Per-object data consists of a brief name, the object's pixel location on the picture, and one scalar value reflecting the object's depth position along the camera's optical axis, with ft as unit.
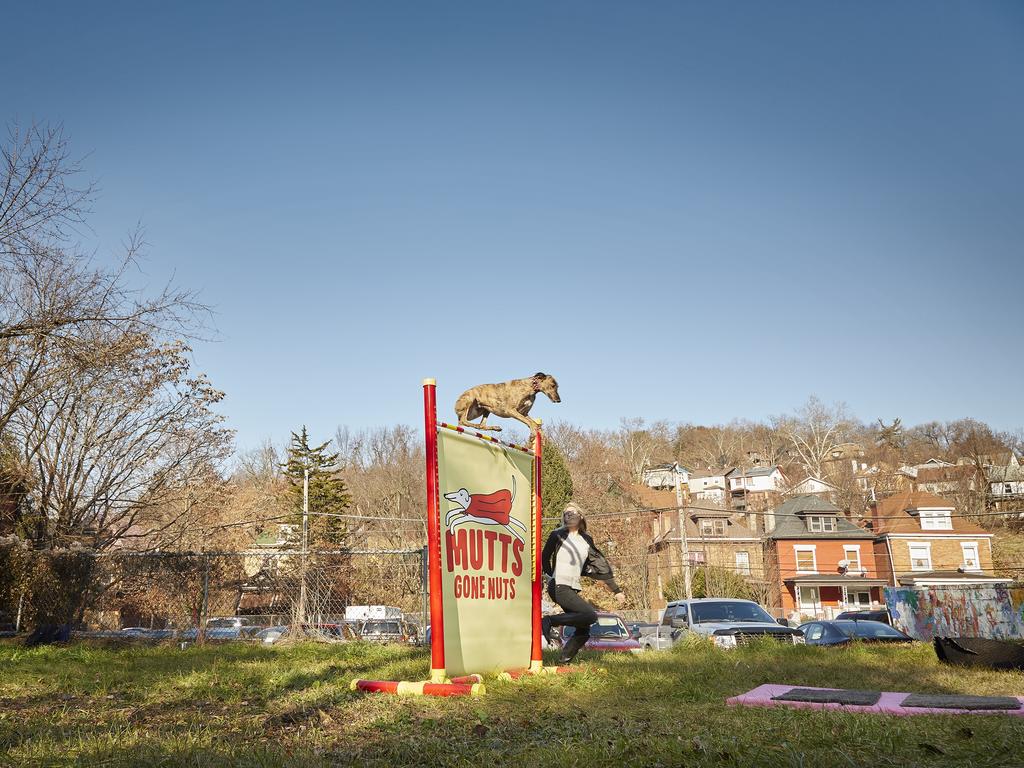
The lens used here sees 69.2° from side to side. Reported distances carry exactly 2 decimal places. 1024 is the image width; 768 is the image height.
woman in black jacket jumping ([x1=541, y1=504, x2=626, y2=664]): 25.88
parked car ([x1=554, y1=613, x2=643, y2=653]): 45.40
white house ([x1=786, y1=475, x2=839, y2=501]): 207.24
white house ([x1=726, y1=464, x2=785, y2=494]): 237.25
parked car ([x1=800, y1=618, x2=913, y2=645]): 47.01
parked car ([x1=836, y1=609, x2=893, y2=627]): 89.78
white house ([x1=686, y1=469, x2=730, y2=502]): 239.09
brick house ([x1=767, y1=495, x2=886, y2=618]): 146.00
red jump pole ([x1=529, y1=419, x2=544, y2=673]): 23.81
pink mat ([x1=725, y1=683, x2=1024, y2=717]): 14.14
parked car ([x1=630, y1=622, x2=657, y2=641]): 52.82
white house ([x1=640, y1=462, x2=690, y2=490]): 231.71
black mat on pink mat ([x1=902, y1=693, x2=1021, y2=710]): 14.30
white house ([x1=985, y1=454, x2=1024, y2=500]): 189.32
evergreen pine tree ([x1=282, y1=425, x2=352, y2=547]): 121.39
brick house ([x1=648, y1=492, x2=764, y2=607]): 150.20
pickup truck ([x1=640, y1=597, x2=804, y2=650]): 41.42
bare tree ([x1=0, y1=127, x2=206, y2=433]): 29.58
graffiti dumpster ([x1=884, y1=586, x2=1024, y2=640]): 72.18
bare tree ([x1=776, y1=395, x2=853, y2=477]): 234.58
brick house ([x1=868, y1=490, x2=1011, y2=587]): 147.43
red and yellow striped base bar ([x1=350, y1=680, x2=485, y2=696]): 18.13
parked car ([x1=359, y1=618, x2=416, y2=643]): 44.21
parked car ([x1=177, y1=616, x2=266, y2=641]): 42.67
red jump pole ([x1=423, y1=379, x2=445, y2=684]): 19.85
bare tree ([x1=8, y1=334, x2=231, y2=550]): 43.60
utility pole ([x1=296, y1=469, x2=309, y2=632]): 45.98
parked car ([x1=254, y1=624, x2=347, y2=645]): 45.19
